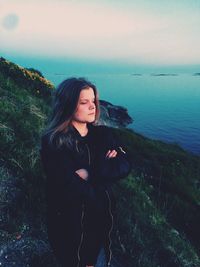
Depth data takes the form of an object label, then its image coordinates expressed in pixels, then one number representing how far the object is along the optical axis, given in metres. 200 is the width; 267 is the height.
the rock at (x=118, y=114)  27.38
